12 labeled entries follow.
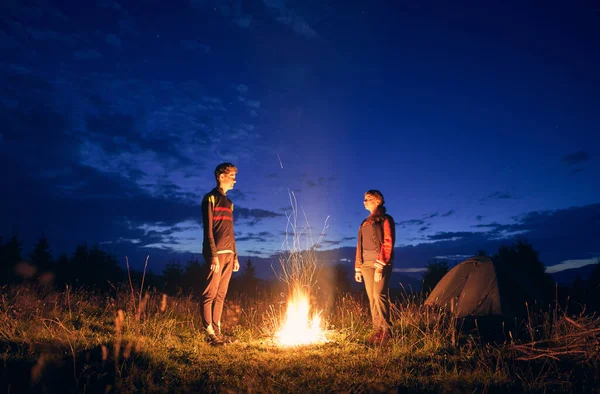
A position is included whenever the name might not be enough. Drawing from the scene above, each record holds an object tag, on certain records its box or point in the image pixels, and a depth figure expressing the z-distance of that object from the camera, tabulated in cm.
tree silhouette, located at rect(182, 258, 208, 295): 4011
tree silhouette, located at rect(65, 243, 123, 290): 3170
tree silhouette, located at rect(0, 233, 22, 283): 2975
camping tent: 872
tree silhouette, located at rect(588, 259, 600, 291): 1755
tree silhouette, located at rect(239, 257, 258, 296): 4475
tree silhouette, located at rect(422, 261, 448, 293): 2859
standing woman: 615
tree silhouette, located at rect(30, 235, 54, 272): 3225
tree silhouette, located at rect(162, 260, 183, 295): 3906
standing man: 591
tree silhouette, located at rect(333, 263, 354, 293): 3766
